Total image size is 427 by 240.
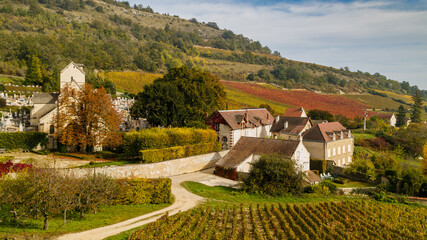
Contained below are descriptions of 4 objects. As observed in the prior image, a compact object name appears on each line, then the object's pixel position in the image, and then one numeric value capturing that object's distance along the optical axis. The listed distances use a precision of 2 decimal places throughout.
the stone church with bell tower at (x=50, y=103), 38.59
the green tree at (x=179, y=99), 42.88
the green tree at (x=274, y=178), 31.38
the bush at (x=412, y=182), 37.16
